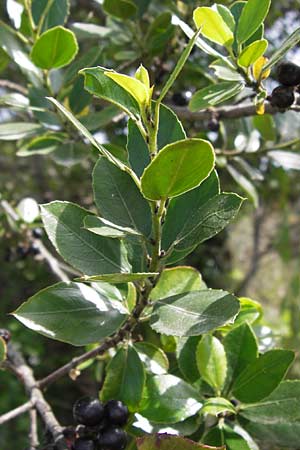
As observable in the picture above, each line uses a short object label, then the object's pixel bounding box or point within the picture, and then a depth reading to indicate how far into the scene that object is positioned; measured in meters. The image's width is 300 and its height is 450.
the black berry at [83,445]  0.23
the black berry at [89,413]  0.23
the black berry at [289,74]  0.25
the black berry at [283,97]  0.25
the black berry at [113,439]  0.23
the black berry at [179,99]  0.34
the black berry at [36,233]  0.40
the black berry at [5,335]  0.27
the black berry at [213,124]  0.29
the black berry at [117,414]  0.23
